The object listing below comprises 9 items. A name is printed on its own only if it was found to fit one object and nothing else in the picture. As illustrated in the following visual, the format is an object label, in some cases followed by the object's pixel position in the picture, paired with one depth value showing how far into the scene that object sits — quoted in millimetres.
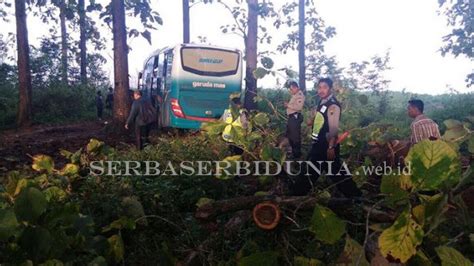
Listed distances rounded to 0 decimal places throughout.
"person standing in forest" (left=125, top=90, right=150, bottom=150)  8188
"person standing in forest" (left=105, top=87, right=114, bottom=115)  17078
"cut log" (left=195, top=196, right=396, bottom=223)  2865
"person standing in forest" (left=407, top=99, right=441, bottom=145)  4398
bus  10750
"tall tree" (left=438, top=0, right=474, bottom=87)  14711
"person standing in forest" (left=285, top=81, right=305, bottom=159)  6469
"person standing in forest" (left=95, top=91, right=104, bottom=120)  16631
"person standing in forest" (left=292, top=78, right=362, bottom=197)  4406
